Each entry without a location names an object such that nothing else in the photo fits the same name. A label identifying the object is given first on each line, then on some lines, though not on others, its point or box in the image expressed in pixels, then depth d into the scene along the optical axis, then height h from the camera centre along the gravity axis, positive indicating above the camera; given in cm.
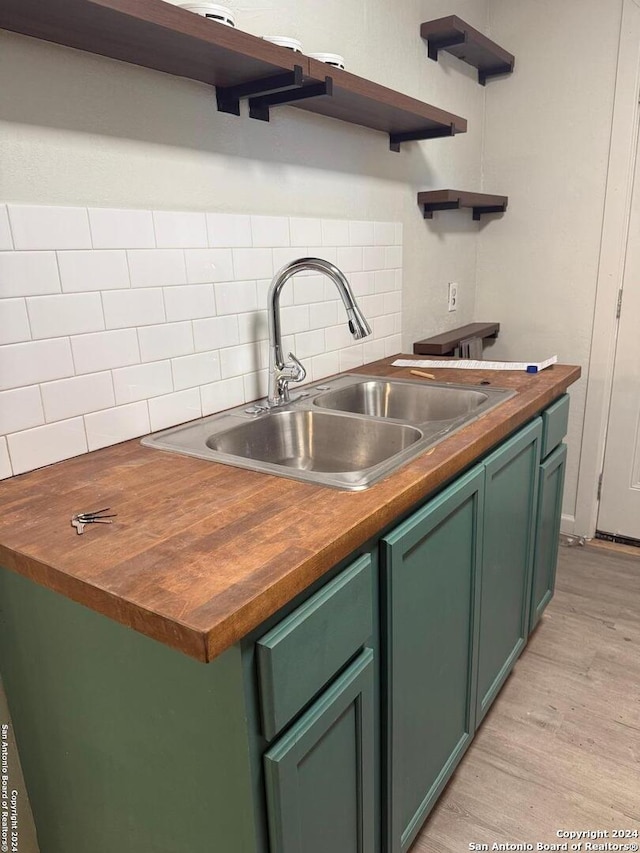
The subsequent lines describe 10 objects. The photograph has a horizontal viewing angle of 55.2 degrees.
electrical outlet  267 -24
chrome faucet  139 -18
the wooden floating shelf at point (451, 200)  228 +14
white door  250 -79
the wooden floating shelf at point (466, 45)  216 +70
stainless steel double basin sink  131 -43
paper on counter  197 -40
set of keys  93 -40
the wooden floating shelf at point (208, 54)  102 +37
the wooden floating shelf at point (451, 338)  233 -39
